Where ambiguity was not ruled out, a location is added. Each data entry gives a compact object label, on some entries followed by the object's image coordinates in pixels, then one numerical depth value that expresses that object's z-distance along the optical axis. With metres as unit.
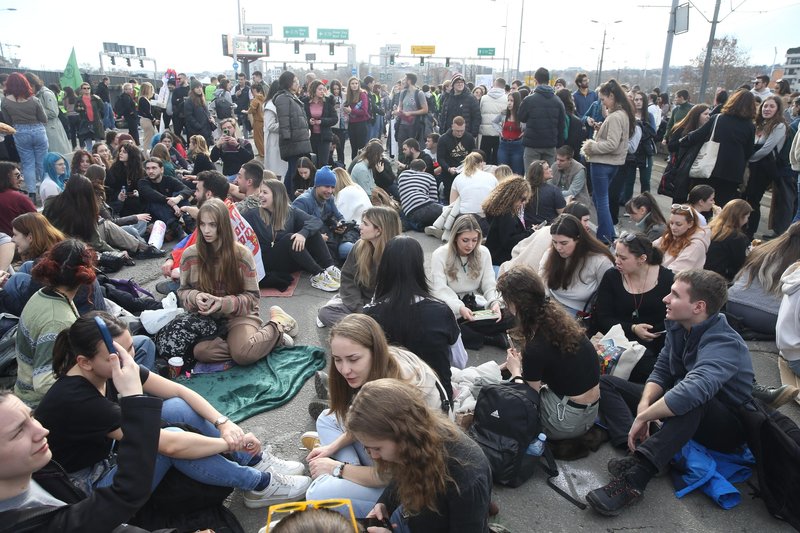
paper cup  4.34
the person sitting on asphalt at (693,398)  3.13
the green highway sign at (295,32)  57.50
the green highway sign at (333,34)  58.03
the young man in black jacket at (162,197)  7.69
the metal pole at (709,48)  15.34
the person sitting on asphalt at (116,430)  2.50
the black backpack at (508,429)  3.15
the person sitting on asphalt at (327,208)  6.98
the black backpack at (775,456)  3.01
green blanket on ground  4.09
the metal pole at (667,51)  14.73
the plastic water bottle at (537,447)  3.28
